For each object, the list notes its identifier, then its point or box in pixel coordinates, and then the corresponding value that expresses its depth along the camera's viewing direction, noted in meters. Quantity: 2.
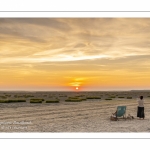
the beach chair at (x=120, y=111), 18.47
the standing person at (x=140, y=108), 18.85
